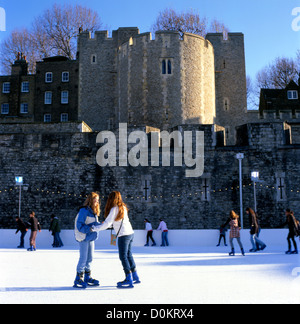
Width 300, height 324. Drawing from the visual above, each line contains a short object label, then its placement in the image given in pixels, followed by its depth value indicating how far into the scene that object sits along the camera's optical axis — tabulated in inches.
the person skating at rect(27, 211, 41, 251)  455.5
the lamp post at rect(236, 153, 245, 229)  595.0
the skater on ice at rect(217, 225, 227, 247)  520.1
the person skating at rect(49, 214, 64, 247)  501.0
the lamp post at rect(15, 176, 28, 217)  635.5
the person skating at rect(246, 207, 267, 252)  409.3
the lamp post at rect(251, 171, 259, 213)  604.4
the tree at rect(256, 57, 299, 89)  1366.9
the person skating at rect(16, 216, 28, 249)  498.9
